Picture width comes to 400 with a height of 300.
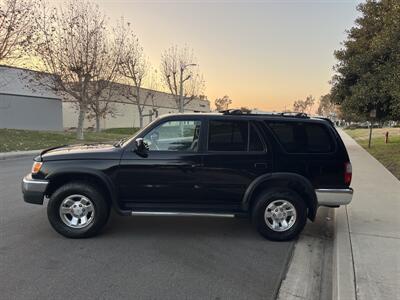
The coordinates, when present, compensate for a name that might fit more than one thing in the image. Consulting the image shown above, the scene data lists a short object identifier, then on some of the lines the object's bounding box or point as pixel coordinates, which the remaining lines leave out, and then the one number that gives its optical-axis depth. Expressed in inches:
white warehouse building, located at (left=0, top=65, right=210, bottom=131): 1375.5
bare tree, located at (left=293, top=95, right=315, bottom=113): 5002.5
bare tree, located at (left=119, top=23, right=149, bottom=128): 1256.2
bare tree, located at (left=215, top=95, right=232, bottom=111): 4468.5
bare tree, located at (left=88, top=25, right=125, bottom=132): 1079.2
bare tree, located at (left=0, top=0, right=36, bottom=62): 778.8
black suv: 216.1
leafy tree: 567.8
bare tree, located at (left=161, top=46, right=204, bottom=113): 1591.3
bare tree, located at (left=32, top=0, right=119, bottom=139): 997.2
